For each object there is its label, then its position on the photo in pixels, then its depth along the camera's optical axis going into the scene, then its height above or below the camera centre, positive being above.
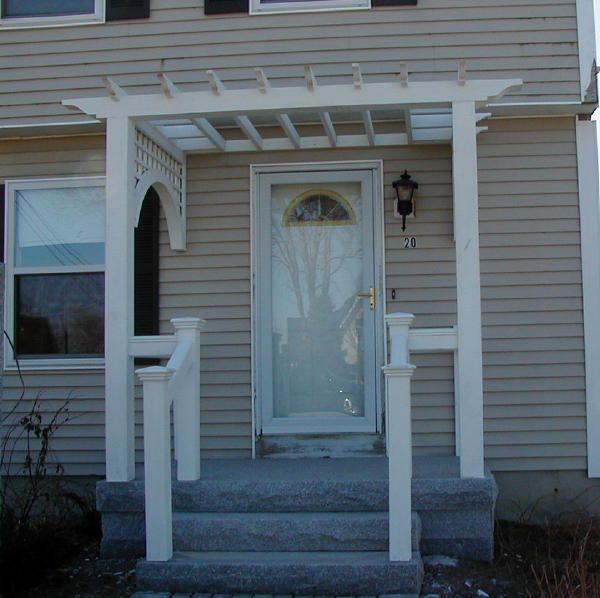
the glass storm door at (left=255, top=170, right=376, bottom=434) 6.70 +0.29
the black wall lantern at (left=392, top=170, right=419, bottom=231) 6.44 +1.04
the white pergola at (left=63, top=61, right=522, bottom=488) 5.27 +1.07
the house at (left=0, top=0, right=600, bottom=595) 6.49 +0.82
